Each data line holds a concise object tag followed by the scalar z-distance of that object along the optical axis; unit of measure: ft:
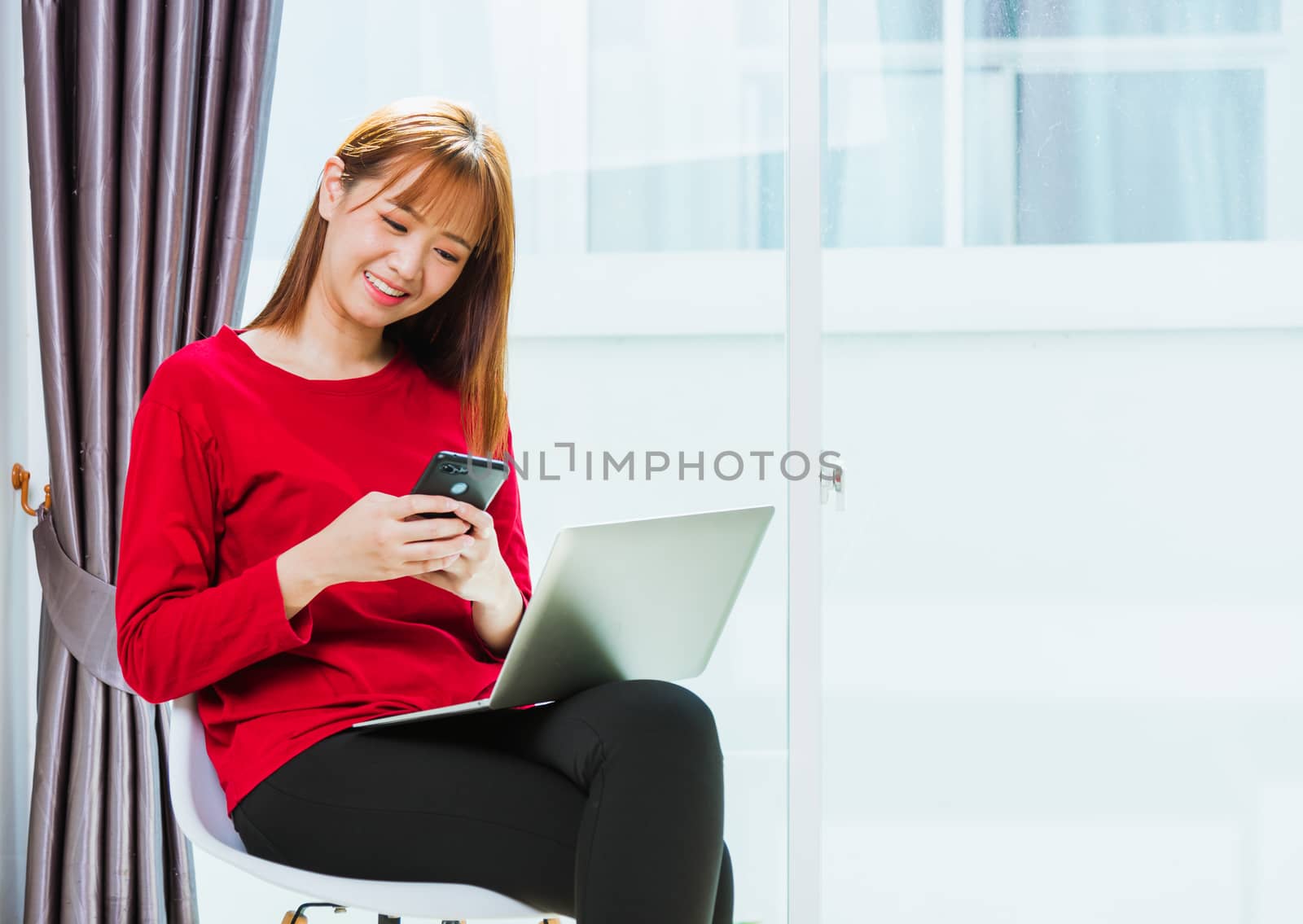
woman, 10.67
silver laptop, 10.65
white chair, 10.71
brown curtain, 12.54
